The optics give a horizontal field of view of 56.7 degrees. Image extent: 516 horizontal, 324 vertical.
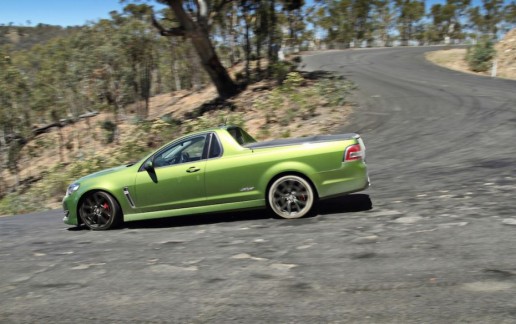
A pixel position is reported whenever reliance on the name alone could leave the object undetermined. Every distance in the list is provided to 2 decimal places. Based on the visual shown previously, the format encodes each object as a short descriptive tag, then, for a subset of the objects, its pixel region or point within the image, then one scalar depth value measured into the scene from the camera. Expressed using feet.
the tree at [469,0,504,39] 294.74
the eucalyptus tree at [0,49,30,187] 115.03
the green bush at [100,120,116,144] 96.28
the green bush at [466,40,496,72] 86.28
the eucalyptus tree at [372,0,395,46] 299.09
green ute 22.91
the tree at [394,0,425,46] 303.48
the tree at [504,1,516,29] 281.95
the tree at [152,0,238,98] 78.35
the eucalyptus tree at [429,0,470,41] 306.96
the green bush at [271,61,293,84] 83.95
